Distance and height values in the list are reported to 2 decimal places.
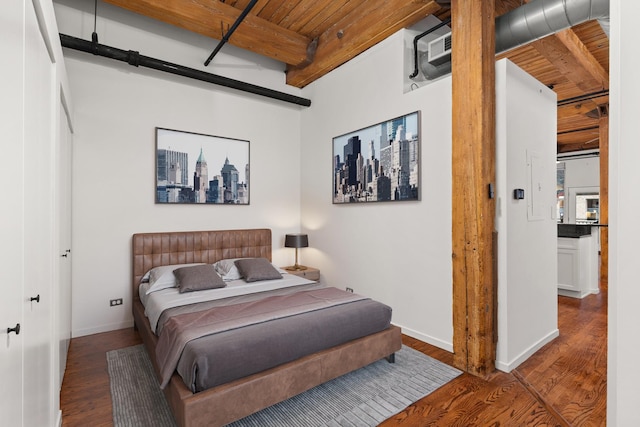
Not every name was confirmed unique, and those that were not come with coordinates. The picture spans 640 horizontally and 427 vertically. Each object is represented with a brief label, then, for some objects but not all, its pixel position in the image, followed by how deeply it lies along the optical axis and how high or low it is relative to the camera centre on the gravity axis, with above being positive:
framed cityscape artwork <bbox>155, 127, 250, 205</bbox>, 3.92 +0.61
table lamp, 4.62 -0.39
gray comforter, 1.92 -0.82
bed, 1.84 -1.06
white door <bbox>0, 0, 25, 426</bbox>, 1.01 +0.01
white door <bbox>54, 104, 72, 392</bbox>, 2.24 -0.19
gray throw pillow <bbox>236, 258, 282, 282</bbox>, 3.64 -0.65
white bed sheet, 2.77 -0.77
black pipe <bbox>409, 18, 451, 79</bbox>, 3.38 +1.78
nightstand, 4.50 -0.84
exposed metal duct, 2.44 +1.59
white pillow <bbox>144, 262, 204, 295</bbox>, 3.29 -0.68
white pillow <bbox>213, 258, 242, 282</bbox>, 3.76 -0.67
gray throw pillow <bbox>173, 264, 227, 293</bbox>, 3.18 -0.66
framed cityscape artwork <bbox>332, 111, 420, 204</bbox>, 3.38 +0.61
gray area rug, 2.08 -1.33
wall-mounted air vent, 3.19 +1.67
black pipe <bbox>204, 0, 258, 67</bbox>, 3.02 +1.98
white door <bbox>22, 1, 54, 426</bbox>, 1.29 -0.04
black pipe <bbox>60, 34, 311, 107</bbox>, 3.20 +1.71
